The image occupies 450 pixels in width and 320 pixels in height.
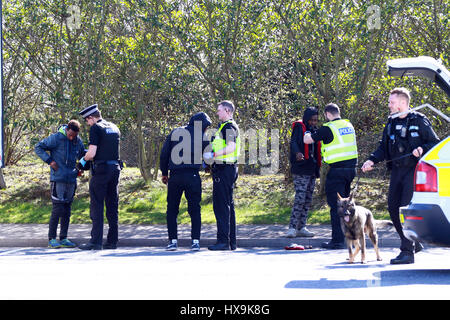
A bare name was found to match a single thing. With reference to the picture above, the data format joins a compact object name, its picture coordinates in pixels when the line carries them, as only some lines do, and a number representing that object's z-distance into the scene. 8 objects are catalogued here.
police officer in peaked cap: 20.66
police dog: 17.14
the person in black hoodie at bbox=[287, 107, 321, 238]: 21.52
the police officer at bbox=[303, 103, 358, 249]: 19.64
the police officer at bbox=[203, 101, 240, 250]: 20.09
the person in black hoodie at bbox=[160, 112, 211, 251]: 20.12
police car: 13.99
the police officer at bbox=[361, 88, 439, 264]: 16.61
